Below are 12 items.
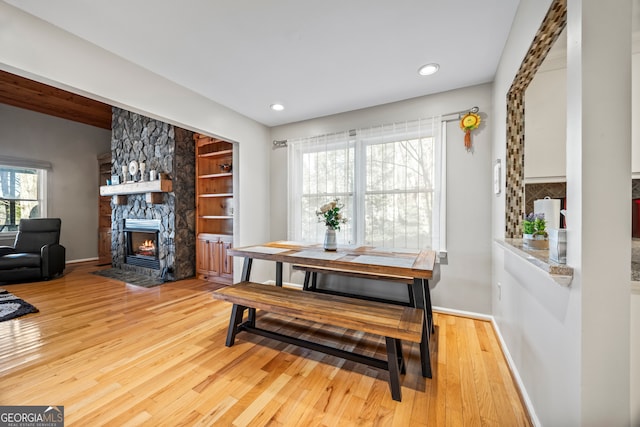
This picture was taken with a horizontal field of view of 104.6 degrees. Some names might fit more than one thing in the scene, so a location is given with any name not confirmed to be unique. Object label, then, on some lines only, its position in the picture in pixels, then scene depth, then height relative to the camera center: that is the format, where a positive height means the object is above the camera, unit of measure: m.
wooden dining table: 1.69 -0.37
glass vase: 2.34 -0.28
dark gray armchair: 3.78 -0.68
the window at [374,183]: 2.77 +0.36
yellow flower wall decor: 2.53 +0.90
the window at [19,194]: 4.78 +0.35
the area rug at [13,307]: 2.61 -1.08
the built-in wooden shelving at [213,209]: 4.03 +0.06
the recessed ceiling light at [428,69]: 2.28 +1.34
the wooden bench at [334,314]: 1.52 -0.69
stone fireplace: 4.11 +0.09
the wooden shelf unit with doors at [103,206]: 5.60 +0.14
